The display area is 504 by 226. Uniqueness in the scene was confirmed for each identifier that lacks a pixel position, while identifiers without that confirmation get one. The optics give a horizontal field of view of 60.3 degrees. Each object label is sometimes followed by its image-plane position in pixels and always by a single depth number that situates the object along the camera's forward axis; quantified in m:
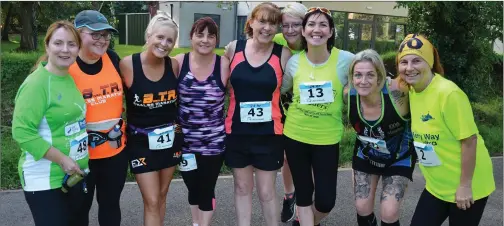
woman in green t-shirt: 2.57
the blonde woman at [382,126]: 3.31
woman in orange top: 3.01
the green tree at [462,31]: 8.74
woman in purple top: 3.44
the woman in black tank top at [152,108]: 3.28
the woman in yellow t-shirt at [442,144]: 2.80
